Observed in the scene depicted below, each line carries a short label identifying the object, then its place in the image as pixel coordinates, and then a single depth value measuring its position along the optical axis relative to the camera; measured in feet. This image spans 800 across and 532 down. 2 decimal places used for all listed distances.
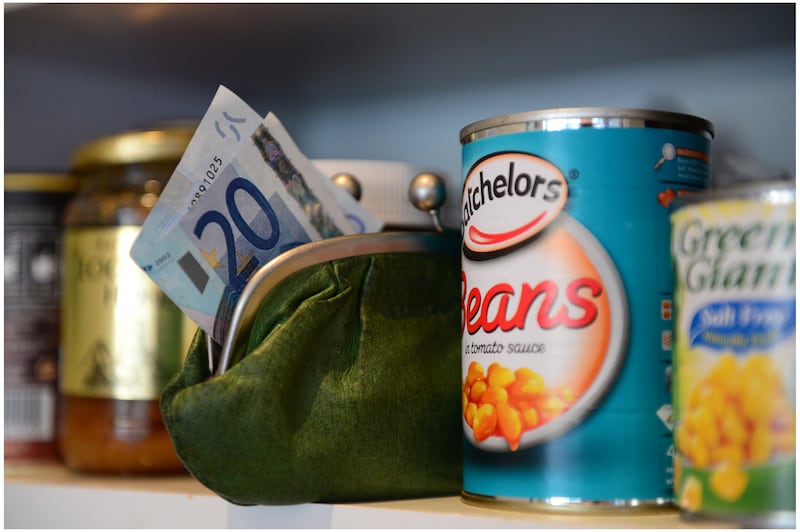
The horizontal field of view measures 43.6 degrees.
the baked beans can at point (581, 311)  1.61
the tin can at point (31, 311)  2.60
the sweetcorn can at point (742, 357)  1.34
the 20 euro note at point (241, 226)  1.84
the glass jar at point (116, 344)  2.36
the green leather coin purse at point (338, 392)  1.68
